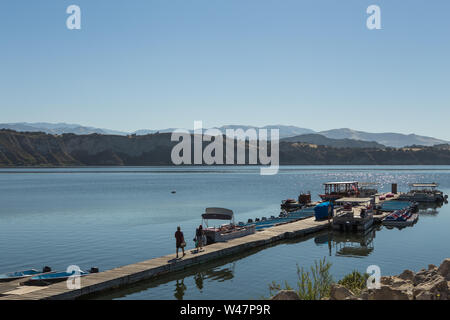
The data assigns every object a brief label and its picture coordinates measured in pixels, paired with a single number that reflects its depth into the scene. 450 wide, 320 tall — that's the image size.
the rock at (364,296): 14.58
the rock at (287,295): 14.02
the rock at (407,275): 20.30
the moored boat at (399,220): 46.75
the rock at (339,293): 14.48
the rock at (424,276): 18.62
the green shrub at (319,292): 14.28
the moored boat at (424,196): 71.38
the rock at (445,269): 19.07
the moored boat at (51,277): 21.80
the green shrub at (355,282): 18.50
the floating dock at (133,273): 19.08
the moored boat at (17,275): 22.81
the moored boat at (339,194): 63.78
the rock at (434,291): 13.64
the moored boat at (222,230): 32.62
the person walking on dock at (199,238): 29.20
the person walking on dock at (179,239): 26.25
